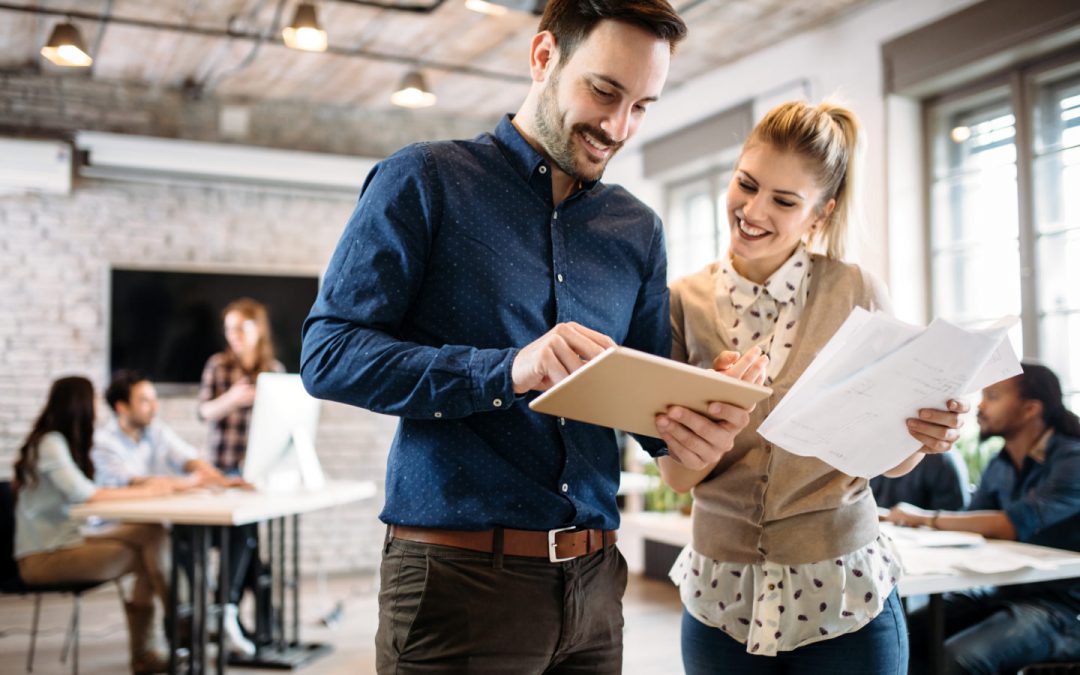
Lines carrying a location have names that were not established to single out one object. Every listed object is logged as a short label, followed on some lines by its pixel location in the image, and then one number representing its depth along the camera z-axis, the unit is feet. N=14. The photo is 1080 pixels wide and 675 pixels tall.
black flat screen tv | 20.83
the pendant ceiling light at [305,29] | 14.28
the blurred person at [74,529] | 13.19
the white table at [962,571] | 7.56
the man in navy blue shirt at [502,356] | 3.89
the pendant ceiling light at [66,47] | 15.12
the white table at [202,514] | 11.70
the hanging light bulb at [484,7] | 13.76
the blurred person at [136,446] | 15.67
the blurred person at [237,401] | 15.55
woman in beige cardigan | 4.95
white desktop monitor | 13.20
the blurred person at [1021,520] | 8.73
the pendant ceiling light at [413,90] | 17.83
